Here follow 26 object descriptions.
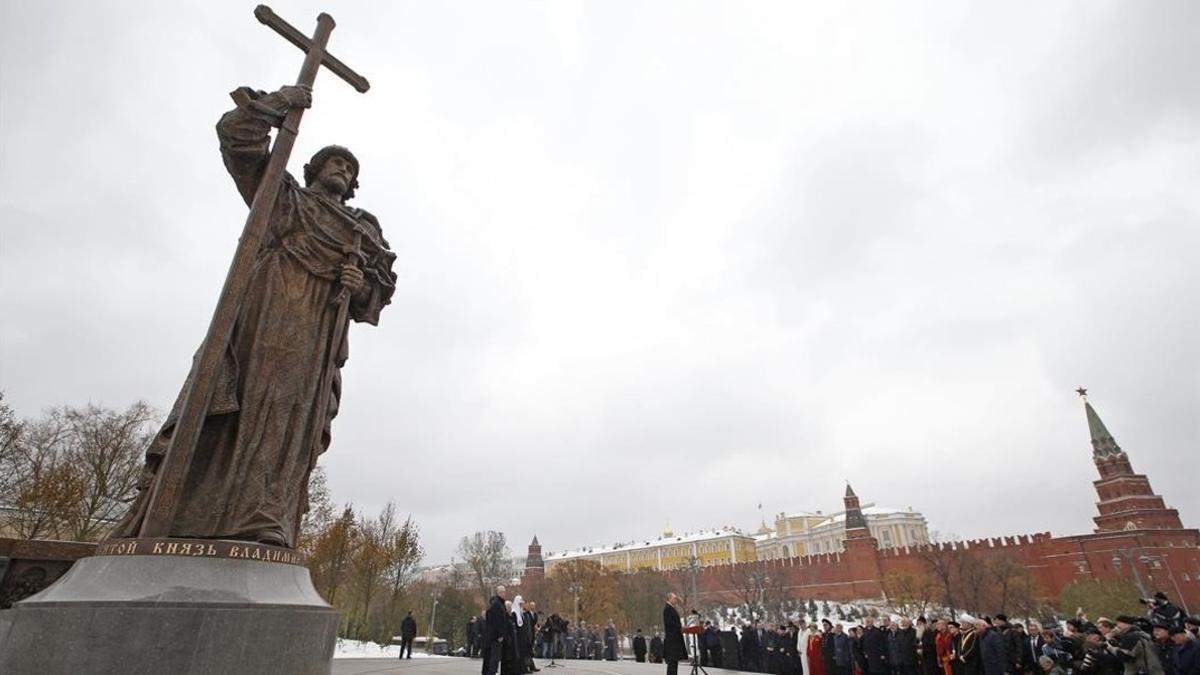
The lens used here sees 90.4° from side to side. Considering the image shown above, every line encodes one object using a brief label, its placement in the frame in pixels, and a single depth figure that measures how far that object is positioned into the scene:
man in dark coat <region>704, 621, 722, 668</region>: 19.86
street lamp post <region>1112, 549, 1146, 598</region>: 54.07
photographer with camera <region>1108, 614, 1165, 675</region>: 9.06
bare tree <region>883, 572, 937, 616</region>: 56.69
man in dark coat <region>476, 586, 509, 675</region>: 8.91
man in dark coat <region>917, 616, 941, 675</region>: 13.58
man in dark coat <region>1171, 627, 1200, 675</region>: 8.46
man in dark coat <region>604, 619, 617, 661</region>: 23.34
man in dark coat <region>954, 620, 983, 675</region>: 11.98
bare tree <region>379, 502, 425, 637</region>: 33.91
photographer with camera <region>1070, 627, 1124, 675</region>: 9.58
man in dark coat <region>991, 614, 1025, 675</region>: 11.45
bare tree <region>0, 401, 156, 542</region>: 23.62
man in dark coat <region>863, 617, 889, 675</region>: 14.34
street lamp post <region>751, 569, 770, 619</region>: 65.56
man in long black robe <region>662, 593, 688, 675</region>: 10.11
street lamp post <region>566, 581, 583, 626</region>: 52.28
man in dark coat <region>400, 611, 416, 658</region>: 18.95
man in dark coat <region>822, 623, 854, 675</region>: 15.38
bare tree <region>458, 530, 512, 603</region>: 57.00
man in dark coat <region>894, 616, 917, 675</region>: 13.69
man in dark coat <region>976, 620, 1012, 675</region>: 11.18
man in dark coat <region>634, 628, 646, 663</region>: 22.46
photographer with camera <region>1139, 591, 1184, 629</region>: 9.95
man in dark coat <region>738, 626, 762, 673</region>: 19.02
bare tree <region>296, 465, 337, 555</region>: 30.34
